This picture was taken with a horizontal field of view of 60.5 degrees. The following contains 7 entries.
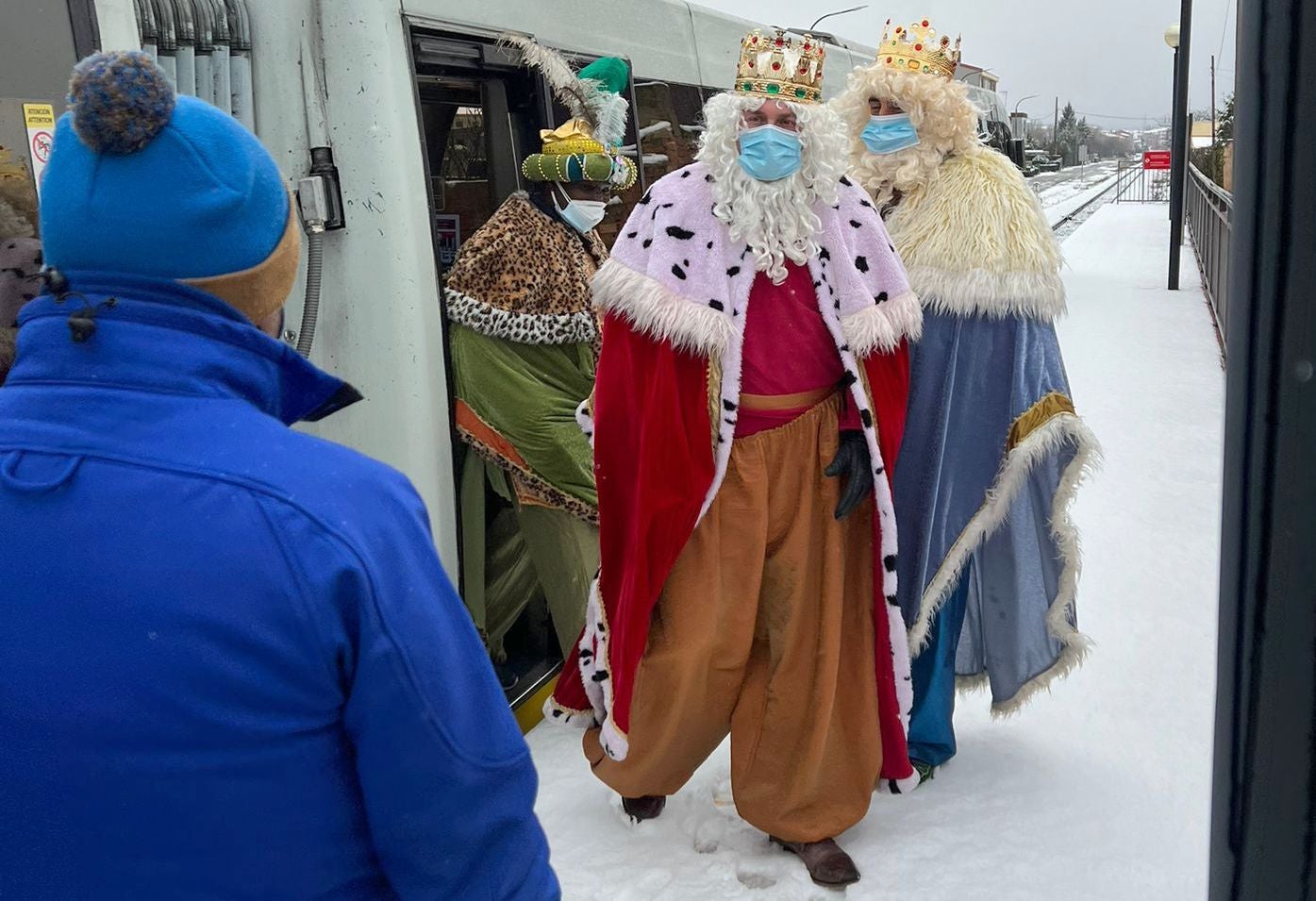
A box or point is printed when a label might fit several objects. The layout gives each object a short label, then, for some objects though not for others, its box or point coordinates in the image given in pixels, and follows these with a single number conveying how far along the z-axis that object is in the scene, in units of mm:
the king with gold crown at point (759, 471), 2693
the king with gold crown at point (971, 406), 2973
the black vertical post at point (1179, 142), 12445
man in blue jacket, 956
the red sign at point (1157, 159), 29750
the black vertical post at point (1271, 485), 660
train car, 2811
